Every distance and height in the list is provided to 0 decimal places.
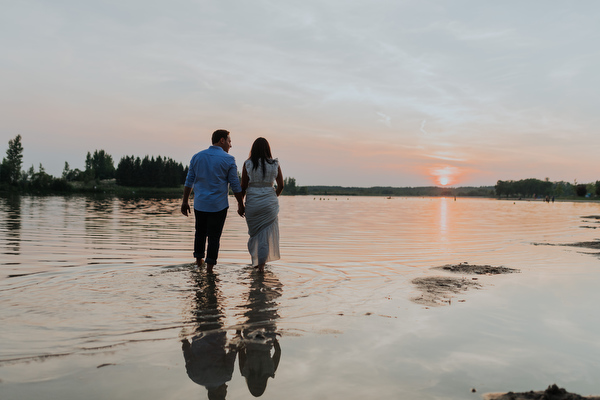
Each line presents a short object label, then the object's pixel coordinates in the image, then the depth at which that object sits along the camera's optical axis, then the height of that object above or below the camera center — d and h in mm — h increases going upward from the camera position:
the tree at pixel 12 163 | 110375 +6792
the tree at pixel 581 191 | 164375 +3322
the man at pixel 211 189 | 7906 +59
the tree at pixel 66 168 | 181162 +9406
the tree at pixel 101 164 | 188625 +12003
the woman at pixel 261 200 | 8141 -136
